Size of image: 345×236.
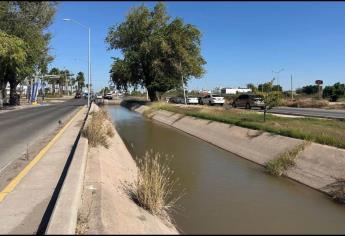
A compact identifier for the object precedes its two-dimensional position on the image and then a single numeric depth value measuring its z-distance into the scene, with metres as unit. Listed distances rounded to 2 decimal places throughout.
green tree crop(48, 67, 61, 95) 167.18
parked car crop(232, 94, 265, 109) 49.45
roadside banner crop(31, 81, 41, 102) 69.38
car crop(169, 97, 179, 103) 75.64
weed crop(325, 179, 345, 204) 11.41
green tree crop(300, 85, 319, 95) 116.31
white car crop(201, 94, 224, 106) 60.50
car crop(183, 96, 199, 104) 67.62
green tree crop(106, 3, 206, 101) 59.44
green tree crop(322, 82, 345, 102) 74.69
